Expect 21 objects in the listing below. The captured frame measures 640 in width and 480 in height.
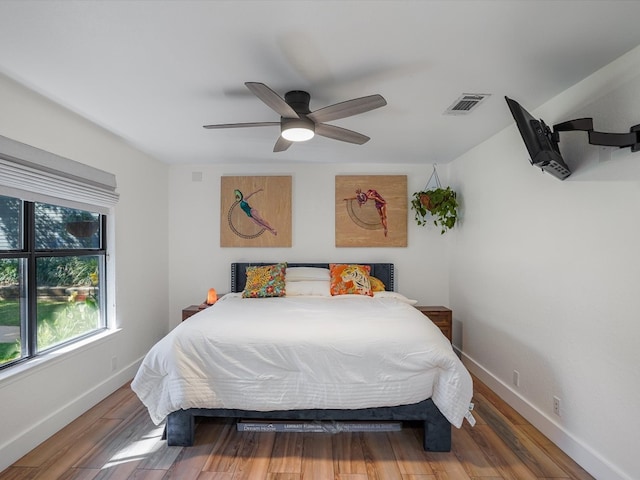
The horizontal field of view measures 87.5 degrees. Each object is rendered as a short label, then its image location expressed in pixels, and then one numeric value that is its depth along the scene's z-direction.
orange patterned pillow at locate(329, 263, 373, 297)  3.69
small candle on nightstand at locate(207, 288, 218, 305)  3.73
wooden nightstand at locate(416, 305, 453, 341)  3.67
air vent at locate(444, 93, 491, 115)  2.29
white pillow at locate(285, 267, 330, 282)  3.92
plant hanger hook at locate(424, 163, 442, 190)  4.24
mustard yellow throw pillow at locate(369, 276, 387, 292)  3.91
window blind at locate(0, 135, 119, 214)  2.09
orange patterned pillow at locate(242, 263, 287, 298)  3.61
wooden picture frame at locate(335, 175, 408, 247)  4.25
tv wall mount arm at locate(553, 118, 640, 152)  1.70
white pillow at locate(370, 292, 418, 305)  3.55
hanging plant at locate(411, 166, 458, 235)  3.76
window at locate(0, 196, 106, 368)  2.21
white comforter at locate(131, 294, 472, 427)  2.14
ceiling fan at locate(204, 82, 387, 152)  1.89
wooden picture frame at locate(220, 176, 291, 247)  4.25
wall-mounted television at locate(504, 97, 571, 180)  1.80
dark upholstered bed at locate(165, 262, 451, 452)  2.19
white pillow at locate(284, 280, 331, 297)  3.67
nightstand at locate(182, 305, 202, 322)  3.64
